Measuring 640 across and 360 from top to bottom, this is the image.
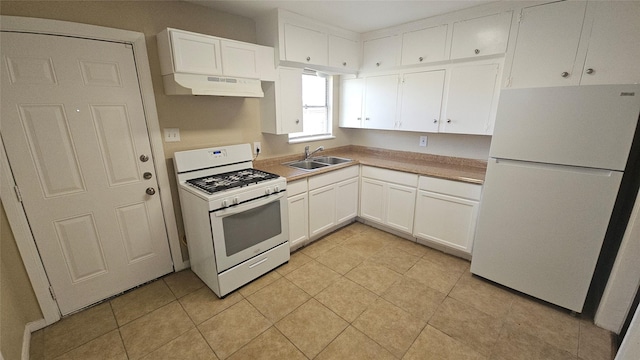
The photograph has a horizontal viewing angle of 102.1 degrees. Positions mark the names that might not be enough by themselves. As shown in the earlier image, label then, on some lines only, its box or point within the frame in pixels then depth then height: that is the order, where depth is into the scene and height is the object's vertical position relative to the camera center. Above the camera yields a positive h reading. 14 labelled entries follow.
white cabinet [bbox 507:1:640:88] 1.81 +0.51
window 3.41 +0.11
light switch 2.26 -0.15
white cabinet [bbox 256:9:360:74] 2.51 +0.77
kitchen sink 3.28 -0.58
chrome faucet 3.33 -0.45
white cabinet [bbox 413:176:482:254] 2.47 -0.96
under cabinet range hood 1.98 +0.25
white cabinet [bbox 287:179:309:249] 2.61 -0.98
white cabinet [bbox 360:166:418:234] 2.88 -0.94
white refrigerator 1.64 -0.48
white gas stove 2.03 -0.82
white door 1.67 -0.30
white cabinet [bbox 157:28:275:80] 1.95 +0.49
